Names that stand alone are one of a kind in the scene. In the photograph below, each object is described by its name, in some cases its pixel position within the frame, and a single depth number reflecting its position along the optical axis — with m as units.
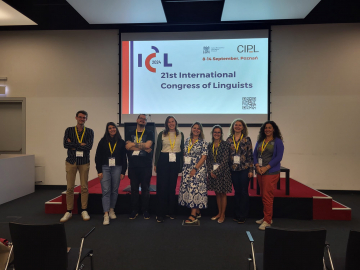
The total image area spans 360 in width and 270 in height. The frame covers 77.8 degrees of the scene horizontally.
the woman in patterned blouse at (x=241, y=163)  3.12
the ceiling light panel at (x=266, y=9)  3.95
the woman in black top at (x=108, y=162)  3.24
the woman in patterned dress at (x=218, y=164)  3.14
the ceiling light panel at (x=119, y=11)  3.99
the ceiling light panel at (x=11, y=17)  4.15
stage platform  3.44
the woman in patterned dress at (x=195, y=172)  3.14
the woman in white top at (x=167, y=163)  3.21
